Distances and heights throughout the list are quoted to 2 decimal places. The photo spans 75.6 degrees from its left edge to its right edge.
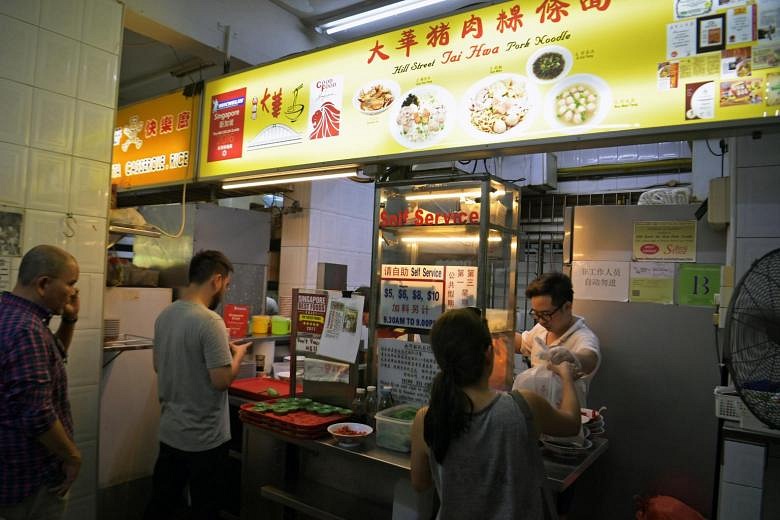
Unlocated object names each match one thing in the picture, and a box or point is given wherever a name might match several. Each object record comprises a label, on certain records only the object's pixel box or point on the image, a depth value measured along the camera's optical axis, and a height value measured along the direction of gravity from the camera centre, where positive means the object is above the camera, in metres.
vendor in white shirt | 2.97 -0.19
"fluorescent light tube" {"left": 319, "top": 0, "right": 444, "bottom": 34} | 3.00 +1.72
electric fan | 1.51 -0.10
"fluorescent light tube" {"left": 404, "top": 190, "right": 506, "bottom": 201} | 2.56 +0.47
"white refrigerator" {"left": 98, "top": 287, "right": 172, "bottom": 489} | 3.42 -0.94
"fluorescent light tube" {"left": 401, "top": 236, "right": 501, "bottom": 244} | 2.64 +0.24
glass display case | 2.54 +0.16
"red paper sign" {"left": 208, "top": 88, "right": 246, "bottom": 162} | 3.29 +0.97
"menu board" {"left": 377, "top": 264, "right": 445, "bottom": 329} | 2.60 -0.07
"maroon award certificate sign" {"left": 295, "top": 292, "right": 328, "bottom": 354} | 2.92 -0.25
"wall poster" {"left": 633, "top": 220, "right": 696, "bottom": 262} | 3.66 +0.41
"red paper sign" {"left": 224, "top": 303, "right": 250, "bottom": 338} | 4.05 -0.38
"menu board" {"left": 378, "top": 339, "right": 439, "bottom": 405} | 2.51 -0.44
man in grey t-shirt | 2.70 -0.74
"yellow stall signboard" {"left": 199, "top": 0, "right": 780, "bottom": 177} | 1.82 +0.92
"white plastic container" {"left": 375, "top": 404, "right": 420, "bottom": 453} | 2.25 -0.68
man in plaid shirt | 1.78 -0.48
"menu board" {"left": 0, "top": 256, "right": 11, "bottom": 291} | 2.32 -0.07
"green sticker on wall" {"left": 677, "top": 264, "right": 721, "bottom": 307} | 3.58 +0.10
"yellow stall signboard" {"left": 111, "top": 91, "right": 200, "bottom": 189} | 3.59 +0.96
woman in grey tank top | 1.58 -0.47
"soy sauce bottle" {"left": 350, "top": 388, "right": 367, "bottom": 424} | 2.69 -0.68
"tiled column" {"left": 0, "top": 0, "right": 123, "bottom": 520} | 2.38 +0.61
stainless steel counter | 2.23 -1.05
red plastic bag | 2.94 -1.27
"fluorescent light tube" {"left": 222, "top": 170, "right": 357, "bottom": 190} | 2.96 +0.60
